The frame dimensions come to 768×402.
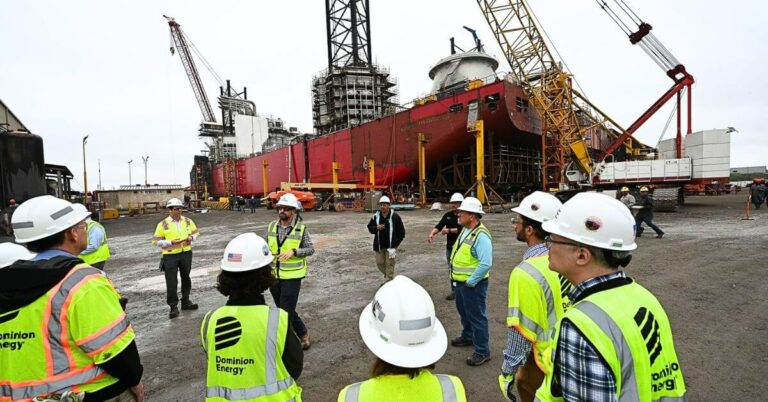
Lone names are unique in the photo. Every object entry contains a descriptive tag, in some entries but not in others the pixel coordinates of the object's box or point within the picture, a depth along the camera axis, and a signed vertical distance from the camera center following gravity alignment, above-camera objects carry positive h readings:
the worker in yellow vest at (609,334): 1.12 -0.52
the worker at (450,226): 5.56 -0.73
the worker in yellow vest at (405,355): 1.19 -0.60
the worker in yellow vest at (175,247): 5.01 -0.82
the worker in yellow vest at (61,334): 1.49 -0.63
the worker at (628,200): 10.40 -0.70
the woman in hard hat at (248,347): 1.73 -0.81
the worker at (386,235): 5.99 -0.89
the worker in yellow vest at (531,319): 2.01 -0.82
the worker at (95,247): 4.46 -0.70
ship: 21.17 +3.20
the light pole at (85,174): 27.80 +1.70
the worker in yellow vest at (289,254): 3.76 -0.73
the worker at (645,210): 9.81 -0.98
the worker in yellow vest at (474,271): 3.27 -0.87
